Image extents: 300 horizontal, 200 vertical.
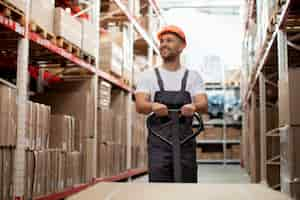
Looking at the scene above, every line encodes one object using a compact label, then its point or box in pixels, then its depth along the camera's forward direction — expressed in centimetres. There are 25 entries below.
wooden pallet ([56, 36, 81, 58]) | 559
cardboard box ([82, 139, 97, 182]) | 666
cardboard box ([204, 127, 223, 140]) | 1578
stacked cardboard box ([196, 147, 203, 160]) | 1537
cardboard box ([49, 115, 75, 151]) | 581
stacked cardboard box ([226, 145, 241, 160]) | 1542
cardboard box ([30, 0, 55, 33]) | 493
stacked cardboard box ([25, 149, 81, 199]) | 494
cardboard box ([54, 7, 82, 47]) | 553
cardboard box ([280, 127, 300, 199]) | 409
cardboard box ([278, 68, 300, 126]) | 409
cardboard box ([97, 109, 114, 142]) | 730
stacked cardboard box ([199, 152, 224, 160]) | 1541
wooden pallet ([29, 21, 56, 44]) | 483
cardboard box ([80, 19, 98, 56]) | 643
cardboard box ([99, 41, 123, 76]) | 760
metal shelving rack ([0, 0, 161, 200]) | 447
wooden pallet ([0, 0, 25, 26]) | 421
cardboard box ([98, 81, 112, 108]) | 742
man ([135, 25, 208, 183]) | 387
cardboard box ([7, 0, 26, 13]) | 439
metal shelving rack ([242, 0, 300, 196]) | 460
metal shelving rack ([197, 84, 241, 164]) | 1534
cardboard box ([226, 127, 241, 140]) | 1577
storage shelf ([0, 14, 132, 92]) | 427
